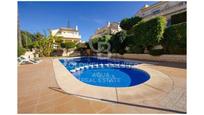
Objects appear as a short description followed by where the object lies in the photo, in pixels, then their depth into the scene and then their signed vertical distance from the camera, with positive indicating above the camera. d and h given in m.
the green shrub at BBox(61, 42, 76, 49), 21.86 +2.91
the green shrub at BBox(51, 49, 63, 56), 21.52 +1.17
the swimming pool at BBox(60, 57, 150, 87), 5.15 -1.42
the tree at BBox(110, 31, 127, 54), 14.54 +2.42
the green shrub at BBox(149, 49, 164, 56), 10.47 +0.49
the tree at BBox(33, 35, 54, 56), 17.54 +2.39
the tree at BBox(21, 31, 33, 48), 22.97 +4.79
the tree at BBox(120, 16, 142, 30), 16.45 +6.55
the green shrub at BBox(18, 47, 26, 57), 10.79 +0.70
